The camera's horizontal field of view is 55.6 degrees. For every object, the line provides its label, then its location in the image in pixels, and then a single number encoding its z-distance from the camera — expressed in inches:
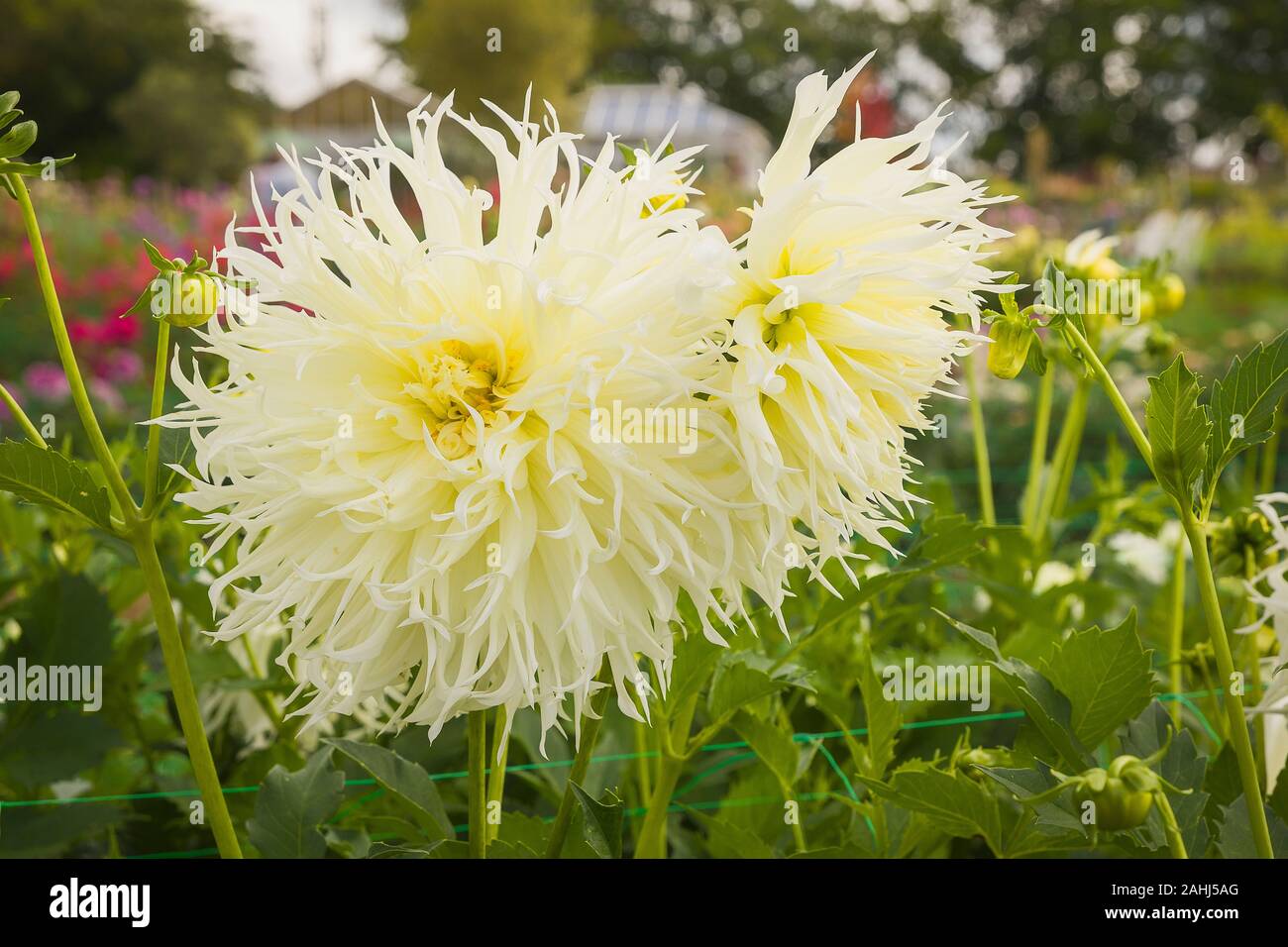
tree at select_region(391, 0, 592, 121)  370.6
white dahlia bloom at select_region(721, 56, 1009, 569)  18.0
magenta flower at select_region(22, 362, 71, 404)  131.2
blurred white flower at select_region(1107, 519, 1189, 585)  56.7
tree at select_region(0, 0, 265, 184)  446.0
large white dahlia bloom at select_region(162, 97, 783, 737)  18.5
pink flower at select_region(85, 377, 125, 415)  117.0
